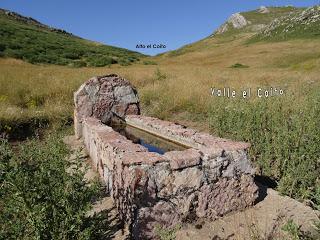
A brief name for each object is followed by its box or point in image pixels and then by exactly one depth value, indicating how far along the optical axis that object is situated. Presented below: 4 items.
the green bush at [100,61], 20.48
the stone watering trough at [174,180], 2.31
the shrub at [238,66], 19.61
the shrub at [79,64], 18.79
